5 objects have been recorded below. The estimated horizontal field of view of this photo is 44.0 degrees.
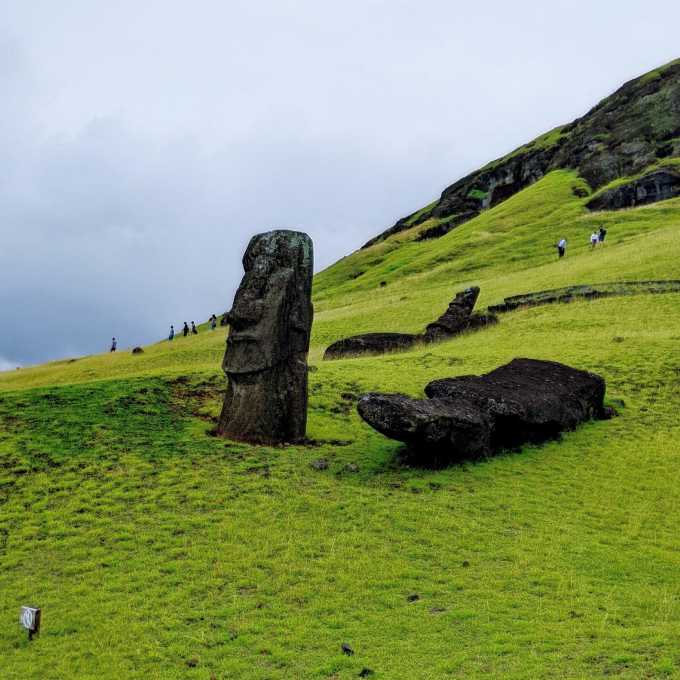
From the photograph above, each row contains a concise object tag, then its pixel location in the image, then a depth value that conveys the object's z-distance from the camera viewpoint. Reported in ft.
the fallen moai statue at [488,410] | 66.13
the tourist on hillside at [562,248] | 236.02
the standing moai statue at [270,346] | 74.95
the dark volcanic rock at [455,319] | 146.43
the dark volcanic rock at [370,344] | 140.11
